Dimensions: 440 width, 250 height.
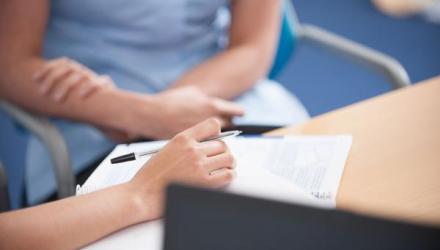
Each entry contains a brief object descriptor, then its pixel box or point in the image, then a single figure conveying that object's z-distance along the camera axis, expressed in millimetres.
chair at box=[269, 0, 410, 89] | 1756
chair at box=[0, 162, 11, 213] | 1511
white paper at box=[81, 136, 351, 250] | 1259
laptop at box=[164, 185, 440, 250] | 793
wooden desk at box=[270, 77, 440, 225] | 1310
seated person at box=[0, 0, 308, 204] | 1661
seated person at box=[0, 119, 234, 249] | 1252
